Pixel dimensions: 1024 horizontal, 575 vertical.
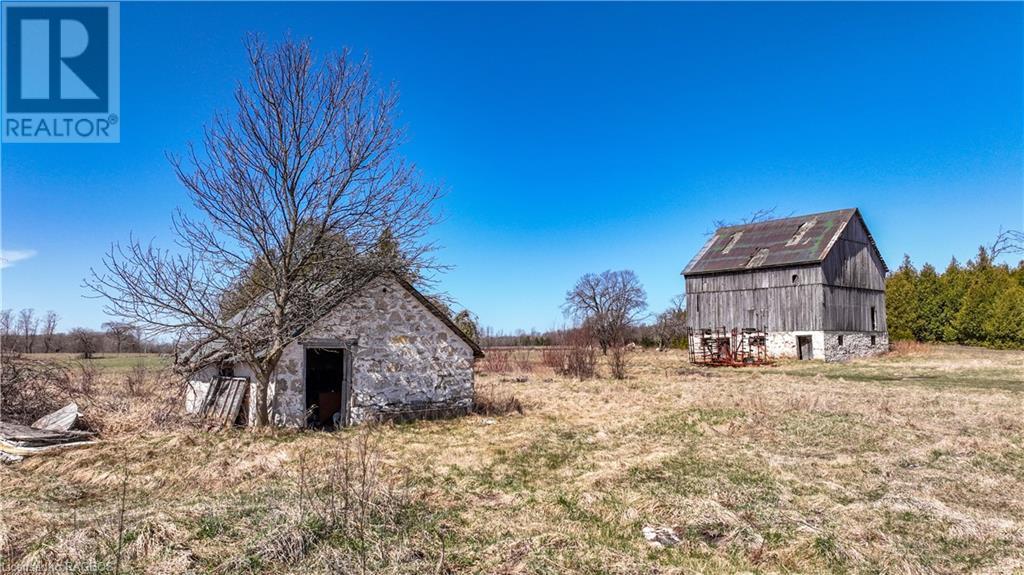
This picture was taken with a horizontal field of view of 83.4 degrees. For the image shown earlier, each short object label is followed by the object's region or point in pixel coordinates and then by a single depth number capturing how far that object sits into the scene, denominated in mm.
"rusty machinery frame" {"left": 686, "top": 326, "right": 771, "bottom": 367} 31219
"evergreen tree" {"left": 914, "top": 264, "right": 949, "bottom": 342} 41031
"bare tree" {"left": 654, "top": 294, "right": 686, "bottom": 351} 45812
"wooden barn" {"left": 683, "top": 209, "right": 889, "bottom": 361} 30875
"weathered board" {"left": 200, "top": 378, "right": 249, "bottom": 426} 11828
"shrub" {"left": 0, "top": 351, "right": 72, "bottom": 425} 11266
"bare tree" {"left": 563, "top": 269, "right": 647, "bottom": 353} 47938
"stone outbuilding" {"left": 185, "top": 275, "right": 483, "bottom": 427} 11812
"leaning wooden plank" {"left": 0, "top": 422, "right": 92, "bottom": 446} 9281
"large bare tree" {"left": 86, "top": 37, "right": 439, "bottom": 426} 10914
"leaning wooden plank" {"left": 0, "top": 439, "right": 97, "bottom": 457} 9005
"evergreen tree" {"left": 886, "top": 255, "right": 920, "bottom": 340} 41934
